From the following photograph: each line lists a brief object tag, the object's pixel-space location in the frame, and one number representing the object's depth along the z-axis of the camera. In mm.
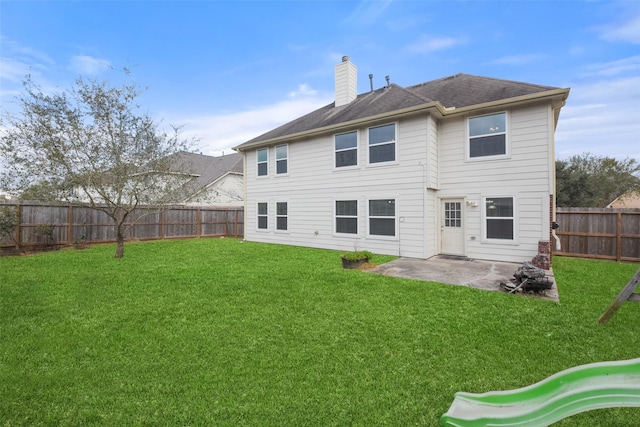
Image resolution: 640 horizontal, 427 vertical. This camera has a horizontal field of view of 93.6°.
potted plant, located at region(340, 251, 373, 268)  7816
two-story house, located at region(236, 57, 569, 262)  8312
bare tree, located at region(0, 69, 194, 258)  8617
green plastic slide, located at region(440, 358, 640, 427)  1813
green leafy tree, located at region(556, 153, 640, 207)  17812
